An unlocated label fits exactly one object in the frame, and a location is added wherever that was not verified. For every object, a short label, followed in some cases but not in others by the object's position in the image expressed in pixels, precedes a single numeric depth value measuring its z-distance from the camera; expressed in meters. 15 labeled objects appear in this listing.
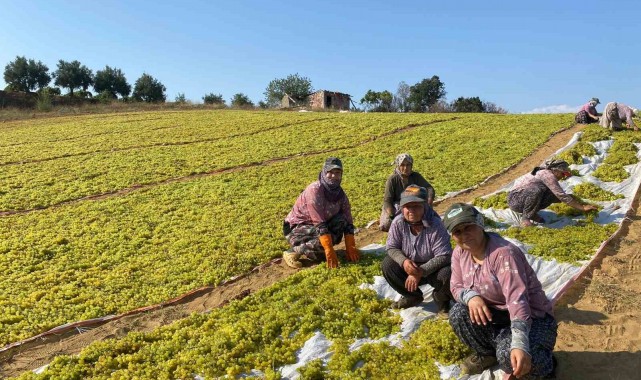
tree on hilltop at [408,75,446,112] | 57.56
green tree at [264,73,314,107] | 67.56
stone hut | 49.56
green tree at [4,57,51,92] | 48.16
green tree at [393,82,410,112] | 56.56
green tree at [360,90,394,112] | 54.56
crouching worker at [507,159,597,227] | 7.73
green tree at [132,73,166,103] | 55.38
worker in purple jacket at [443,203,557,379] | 3.45
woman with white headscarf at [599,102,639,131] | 15.41
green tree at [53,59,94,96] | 50.69
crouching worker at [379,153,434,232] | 7.71
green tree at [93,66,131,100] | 53.84
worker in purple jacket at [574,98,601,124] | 17.98
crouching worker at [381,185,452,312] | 4.98
